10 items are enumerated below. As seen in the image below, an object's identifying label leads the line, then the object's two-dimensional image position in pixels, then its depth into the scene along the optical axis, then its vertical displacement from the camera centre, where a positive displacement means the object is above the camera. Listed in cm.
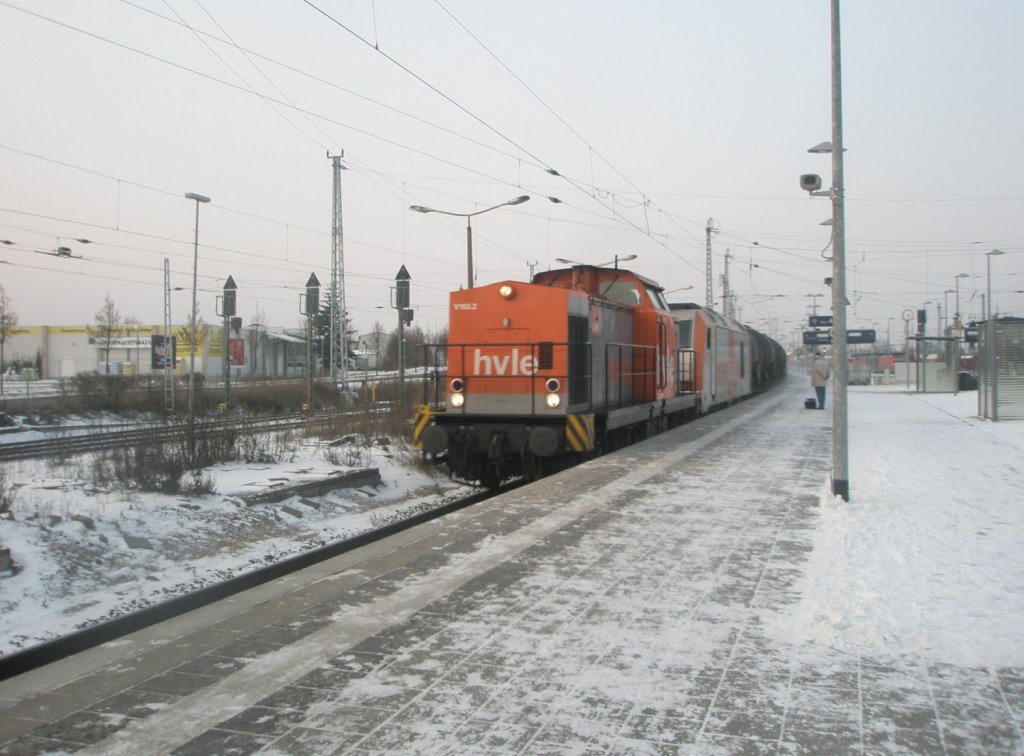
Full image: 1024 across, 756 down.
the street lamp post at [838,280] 817 +105
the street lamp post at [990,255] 3188 +508
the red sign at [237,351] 5619 +199
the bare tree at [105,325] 4853 +354
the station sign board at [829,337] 3853 +199
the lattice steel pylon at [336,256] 2358 +373
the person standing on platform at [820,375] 2195 +5
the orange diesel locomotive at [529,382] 1028 -6
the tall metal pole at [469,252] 2000 +330
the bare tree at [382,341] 7471 +381
